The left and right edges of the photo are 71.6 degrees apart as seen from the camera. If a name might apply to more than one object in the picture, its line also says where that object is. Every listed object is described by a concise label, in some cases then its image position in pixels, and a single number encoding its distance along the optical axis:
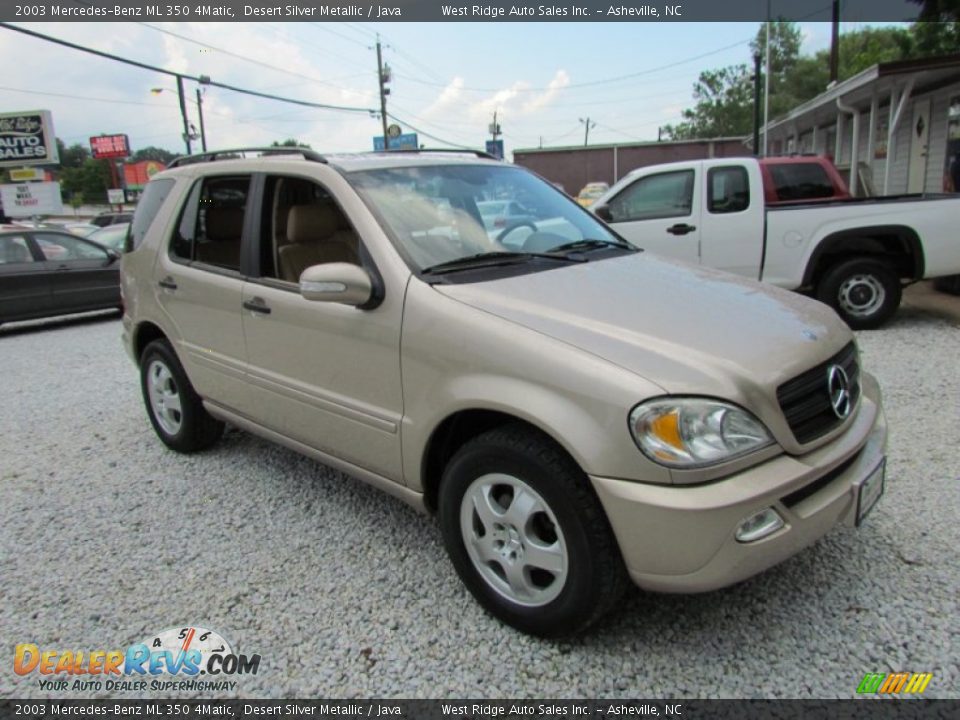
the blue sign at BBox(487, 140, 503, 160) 35.65
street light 30.95
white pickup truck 6.45
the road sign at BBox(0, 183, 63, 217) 30.14
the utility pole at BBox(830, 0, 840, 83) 22.62
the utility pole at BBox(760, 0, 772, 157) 29.48
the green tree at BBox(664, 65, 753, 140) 68.56
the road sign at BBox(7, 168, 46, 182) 31.36
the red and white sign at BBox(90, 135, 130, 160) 61.22
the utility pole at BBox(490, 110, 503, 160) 49.12
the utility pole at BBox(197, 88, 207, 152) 38.63
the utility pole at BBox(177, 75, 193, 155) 28.44
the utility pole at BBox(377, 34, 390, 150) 37.05
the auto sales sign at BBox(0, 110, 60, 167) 28.12
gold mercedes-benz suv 2.03
